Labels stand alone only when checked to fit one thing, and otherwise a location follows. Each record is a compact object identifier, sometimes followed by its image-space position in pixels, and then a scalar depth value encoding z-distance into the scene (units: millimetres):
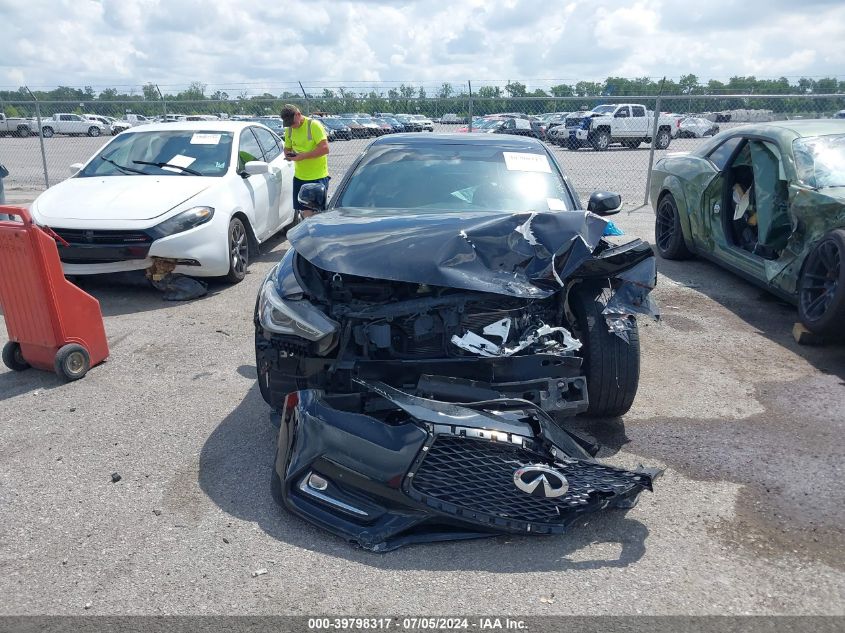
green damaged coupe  5051
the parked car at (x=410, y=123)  21172
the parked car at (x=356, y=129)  25062
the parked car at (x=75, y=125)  36594
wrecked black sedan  2789
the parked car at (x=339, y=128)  23984
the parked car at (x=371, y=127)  25406
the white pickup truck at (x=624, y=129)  25719
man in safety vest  7848
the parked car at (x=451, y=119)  15432
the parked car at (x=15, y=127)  23938
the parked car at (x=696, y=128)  23016
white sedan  6117
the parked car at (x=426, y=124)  20570
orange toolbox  4363
